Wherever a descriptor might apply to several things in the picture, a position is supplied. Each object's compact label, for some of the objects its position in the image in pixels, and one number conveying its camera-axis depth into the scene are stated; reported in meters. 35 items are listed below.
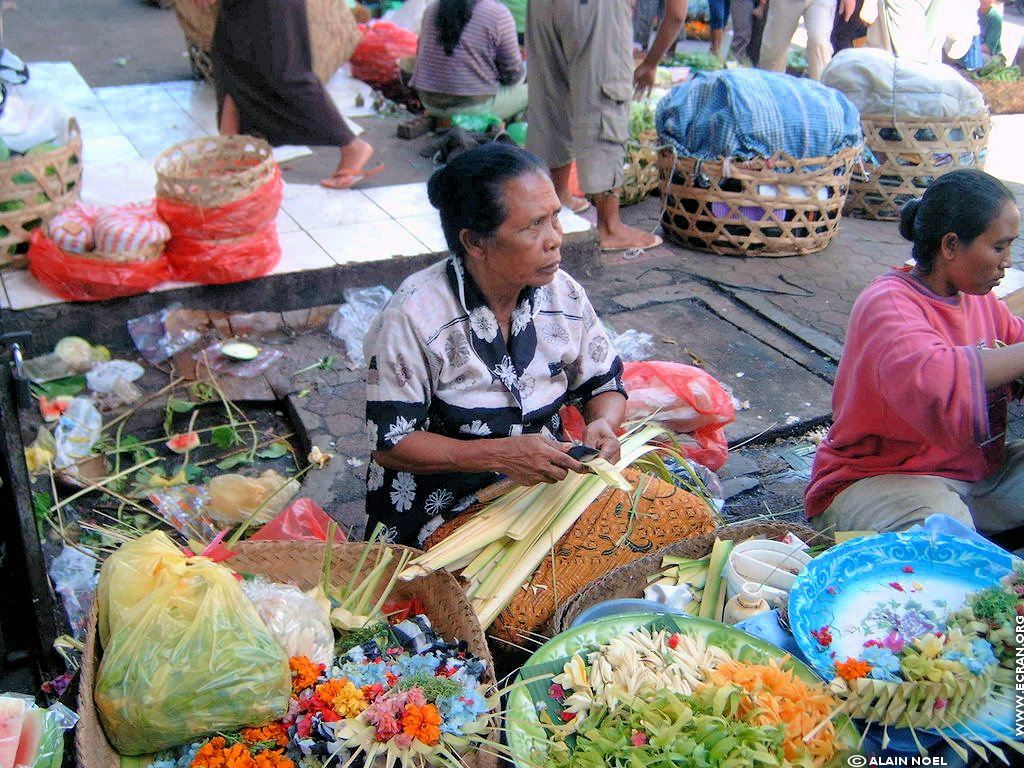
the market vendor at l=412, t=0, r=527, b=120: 6.38
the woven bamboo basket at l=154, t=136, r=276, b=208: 4.26
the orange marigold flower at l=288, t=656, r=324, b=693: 1.86
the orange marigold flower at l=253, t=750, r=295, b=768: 1.70
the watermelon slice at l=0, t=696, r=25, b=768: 1.60
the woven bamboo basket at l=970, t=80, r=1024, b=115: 8.78
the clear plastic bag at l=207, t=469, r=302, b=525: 3.25
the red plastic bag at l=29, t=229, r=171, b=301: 4.17
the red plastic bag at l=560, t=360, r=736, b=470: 3.30
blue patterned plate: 1.94
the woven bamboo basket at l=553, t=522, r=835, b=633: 2.20
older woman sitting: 2.30
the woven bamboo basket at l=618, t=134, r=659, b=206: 6.29
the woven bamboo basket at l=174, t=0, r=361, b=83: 6.84
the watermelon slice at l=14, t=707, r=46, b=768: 1.65
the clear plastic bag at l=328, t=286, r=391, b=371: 4.40
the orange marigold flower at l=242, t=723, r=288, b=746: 1.77
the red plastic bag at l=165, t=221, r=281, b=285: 4.39
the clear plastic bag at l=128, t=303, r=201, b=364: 4.23
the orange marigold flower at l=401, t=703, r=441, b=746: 1.71
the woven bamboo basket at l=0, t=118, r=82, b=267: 4.18
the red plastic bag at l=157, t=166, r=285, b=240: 4.29
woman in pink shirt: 2.37
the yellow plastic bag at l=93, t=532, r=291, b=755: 1.72
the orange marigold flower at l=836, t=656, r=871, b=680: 1.75
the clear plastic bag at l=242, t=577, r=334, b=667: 1.95
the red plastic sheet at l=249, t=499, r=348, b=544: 2.83
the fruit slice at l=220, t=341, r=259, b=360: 4.22
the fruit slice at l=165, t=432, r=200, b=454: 3.73
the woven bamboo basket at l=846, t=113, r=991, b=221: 5.92
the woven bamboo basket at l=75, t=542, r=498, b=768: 1.85
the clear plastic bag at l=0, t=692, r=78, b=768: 1.63
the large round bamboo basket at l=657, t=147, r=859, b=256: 5.34
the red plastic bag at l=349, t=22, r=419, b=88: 8.35
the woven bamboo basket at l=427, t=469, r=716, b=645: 2.30
